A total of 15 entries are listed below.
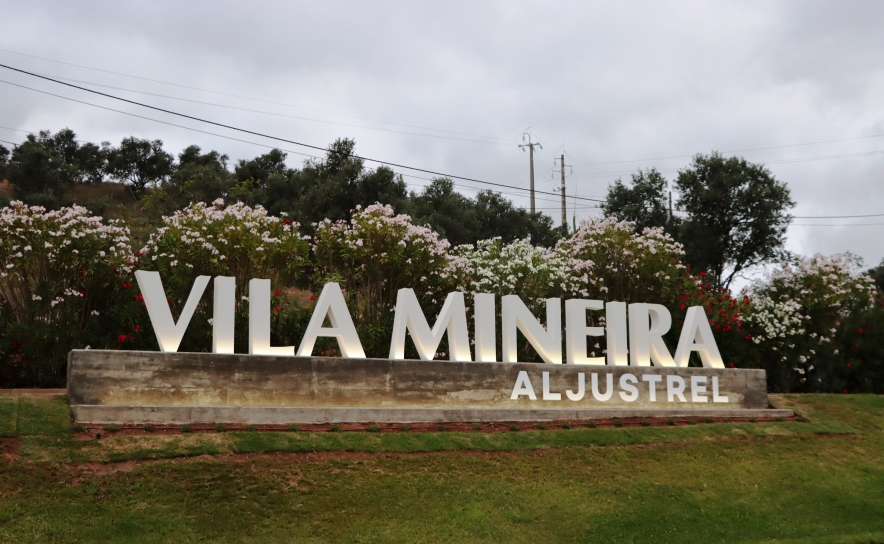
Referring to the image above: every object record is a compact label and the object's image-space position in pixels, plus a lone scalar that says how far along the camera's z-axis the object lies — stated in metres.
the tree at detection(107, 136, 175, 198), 56.12
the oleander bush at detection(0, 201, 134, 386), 18.11
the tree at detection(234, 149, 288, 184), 50.91
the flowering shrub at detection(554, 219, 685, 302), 25.36
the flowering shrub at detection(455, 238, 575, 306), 23.48
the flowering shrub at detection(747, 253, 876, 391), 25.80
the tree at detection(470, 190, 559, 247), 46.47
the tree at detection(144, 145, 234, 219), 39.84
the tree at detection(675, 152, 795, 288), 38.00
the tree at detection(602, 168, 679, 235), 41.59
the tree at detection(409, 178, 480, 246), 40.44
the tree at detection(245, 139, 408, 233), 39.12
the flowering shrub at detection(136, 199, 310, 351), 19.33
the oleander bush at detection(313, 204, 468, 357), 21.80
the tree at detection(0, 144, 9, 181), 43.25
